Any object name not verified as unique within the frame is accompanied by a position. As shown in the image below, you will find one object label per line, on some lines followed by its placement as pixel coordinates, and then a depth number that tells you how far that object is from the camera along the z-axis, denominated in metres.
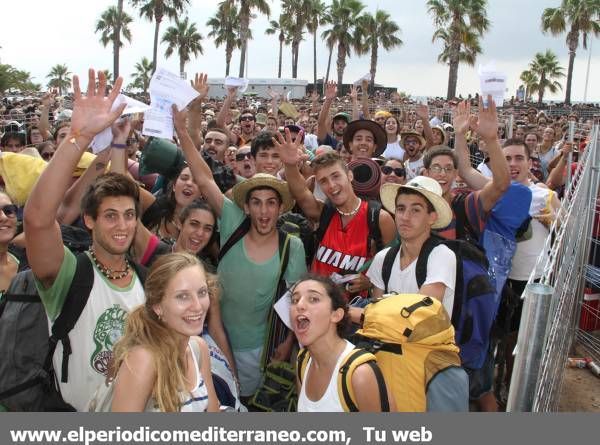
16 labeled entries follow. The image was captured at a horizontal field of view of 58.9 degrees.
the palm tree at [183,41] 49.38
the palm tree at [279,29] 54.03
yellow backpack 2.30
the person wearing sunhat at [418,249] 2.85
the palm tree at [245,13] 36.25
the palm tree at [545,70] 46.65
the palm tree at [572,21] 36.34
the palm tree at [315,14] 46.75
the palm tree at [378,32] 44.78
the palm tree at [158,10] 38.78
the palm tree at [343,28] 44.09
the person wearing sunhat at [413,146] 6.73
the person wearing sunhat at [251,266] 3.34
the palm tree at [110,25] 45.12
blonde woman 2.04
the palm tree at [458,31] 33.56
